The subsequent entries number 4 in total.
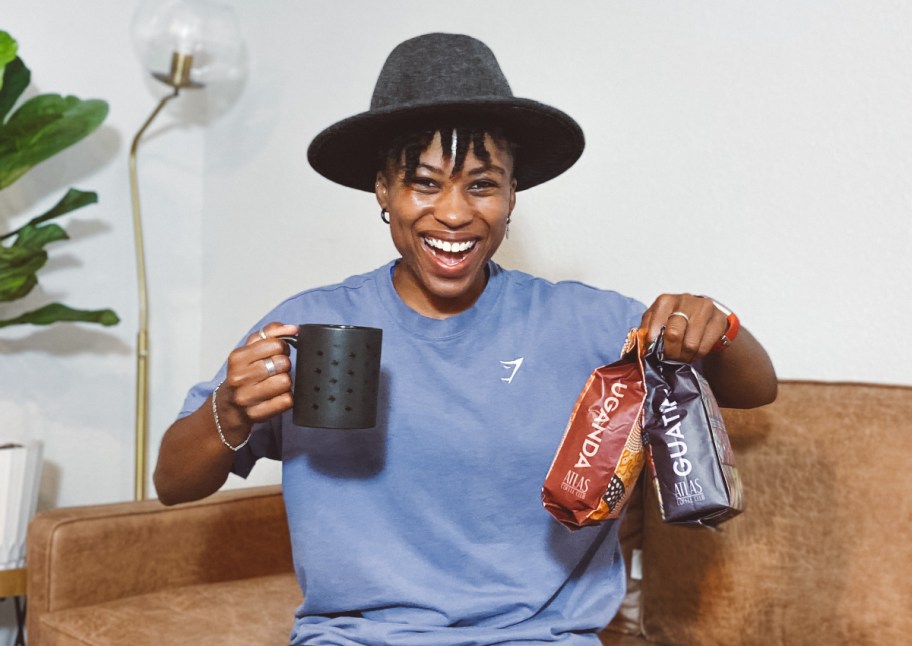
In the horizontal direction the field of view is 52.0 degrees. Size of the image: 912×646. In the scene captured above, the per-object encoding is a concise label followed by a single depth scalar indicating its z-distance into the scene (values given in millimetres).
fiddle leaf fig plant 2053
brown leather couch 1210
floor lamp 2266
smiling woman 1069
